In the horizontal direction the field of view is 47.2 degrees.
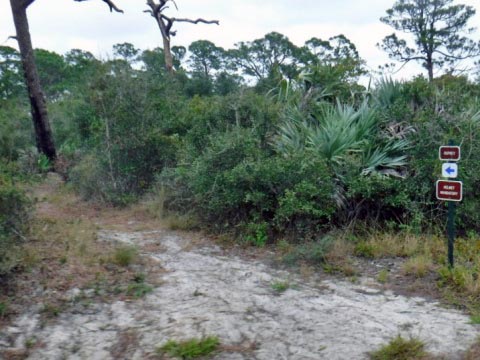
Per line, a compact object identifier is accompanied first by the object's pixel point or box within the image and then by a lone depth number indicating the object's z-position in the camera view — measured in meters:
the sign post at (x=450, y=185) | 6.71
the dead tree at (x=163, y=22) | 23.51
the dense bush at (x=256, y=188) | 8.60
